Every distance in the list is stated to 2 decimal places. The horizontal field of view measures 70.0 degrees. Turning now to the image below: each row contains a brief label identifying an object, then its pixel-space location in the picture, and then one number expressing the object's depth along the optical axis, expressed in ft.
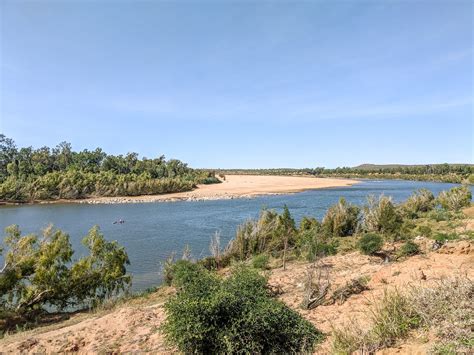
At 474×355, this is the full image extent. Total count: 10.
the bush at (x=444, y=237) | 54.12
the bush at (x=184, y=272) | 35.40
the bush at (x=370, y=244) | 53.93
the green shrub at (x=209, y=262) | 60.86
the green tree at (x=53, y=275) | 46.37
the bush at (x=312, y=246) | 60.07
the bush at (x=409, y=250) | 49.60
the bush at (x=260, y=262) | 55.21
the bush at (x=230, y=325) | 22.50
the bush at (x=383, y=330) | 19.03
